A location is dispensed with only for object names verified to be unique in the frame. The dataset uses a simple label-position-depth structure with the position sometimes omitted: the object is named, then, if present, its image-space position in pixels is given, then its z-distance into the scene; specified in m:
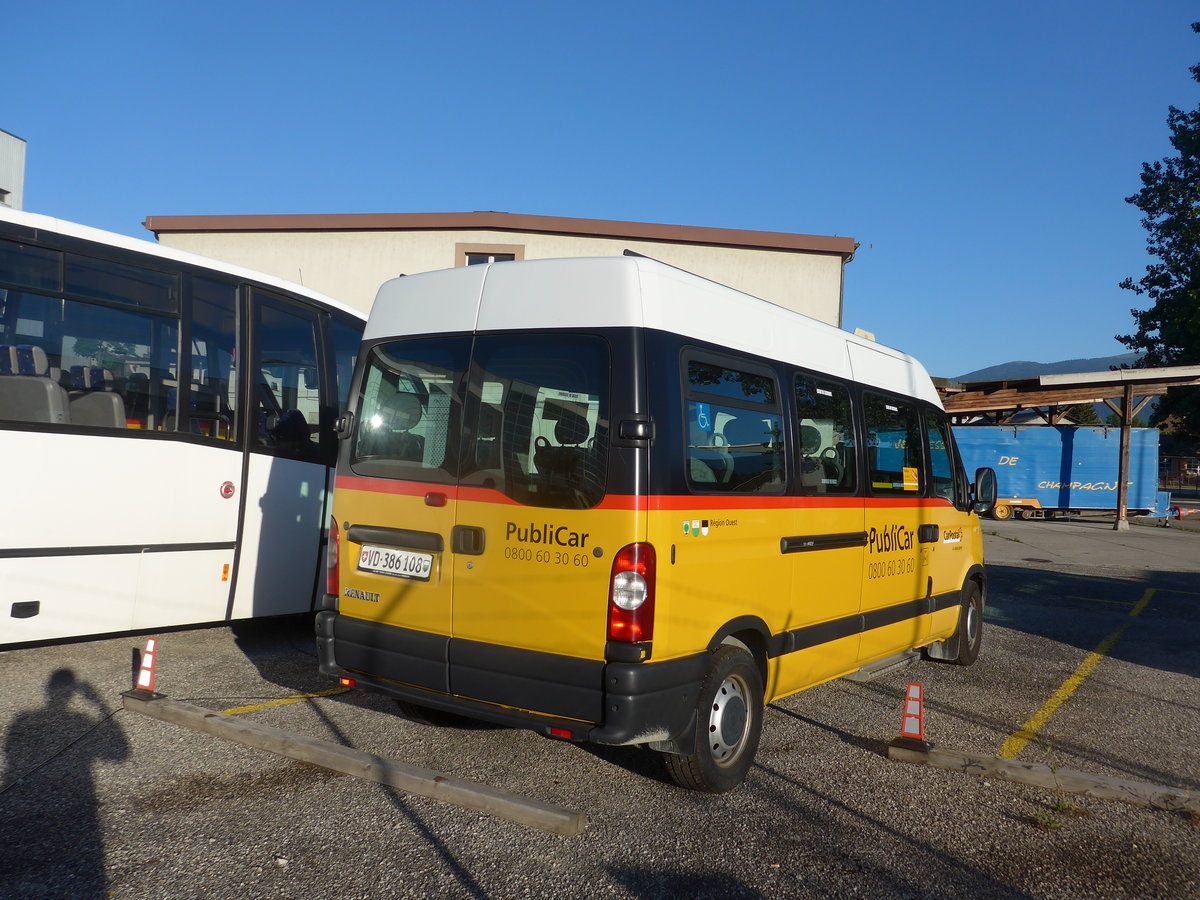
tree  37.66
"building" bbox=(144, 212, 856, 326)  22.38
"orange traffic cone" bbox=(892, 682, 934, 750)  5.36
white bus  5.95
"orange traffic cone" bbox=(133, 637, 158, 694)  5.78
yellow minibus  4.18
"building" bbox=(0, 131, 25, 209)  33.22
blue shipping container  30.31
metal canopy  26.80
